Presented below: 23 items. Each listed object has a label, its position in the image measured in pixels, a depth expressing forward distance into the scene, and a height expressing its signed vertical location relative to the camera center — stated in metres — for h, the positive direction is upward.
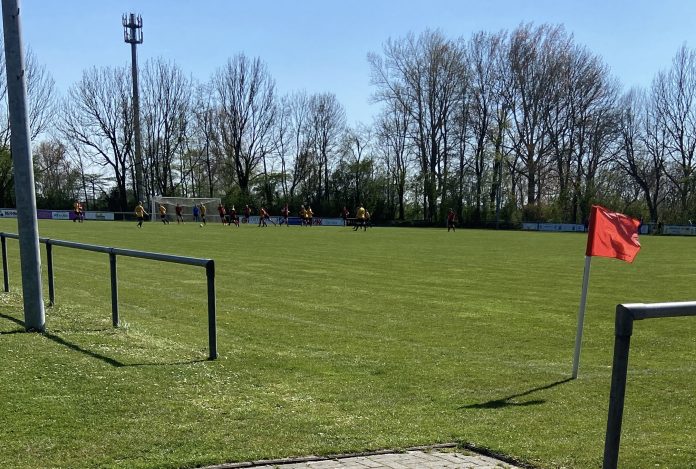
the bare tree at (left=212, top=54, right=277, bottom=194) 76.94 +7.48
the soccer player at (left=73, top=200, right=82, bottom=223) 49.94 -2.16
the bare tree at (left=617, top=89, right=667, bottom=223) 62.97 +3.69
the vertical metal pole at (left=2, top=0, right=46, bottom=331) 7.36 +0.17
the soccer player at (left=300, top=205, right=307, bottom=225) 57.43 -2.52
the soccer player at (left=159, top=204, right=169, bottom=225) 52.12 -2.50
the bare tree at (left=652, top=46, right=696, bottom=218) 61.22 +5.90
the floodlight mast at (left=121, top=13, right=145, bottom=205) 68.19 +12.42
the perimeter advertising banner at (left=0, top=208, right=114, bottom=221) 59.16 -3.38
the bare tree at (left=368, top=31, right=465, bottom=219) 67.44 +10.39
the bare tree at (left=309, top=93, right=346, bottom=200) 78.62 +7.21
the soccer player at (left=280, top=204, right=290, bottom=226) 58.41 -2.68
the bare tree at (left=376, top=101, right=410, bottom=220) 72.88 +4.93
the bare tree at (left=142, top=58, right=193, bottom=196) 75.69 +6.42
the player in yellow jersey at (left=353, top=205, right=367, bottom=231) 46.92 -2.30
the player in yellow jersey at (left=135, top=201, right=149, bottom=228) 42.88 -2.06
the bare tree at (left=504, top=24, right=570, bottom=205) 64.19 +10.36
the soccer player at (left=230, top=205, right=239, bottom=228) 51.72 -2.54
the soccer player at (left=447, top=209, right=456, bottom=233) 51.34 -2.52
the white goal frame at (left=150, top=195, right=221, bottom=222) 62.53 -2.13
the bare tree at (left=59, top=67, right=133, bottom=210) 71.50 +6.19
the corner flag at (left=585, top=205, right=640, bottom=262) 6.32 -0.44
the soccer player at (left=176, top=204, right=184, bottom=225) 53.81 -2.39
